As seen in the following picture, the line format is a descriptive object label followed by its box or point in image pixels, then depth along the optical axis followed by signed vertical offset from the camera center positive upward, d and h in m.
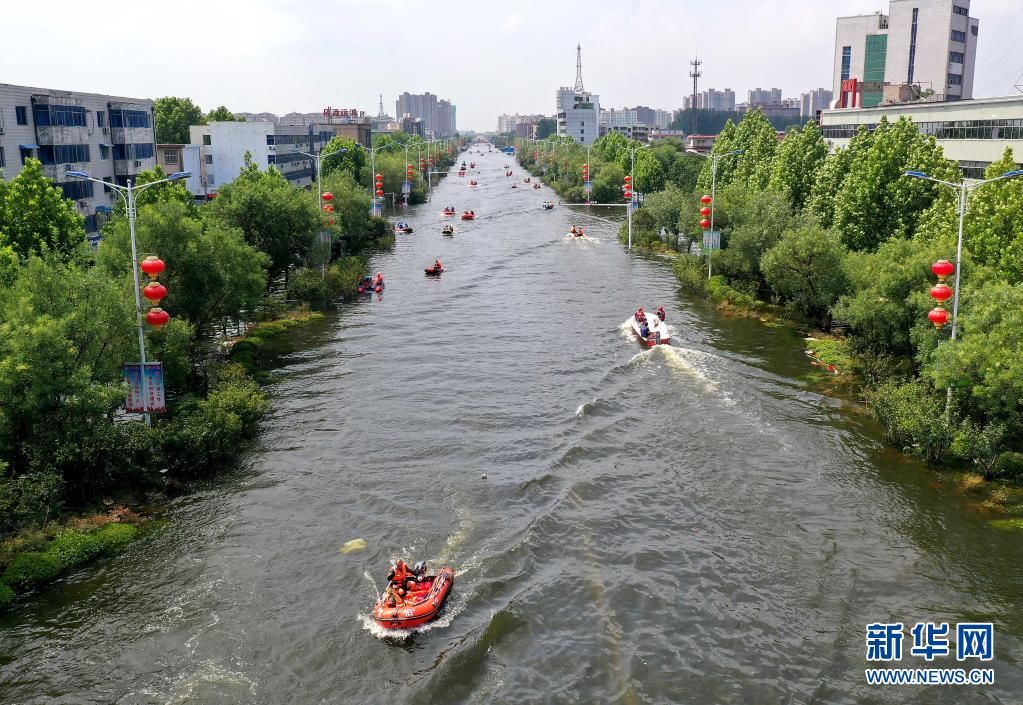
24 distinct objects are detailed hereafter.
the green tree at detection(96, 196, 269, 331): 36.75 -3.33
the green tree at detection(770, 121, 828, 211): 64.31 +0.94
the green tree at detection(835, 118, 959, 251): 47.53 -0.70
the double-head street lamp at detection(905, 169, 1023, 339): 29.18 -2.35
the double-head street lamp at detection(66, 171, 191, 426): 29.25 -3.76
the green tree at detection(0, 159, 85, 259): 38.19 -1.45
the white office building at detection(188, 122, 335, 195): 97.75 +4.07
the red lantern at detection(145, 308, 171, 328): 28.59 -4.49
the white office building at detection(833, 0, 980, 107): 118.00 +18.30
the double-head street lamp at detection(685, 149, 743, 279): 58.14 -2.19
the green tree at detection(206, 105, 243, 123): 137.38 +11.07
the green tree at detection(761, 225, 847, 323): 46.46 -4.82
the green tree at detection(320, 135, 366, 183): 112.62 +3.24
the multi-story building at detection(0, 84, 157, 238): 57.12 +3.52
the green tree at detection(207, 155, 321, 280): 52.47 -2.12
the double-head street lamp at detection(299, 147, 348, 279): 59.73 -1.44
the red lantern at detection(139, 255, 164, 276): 28.62 -2.75
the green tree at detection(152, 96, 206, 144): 121.44 +9.01
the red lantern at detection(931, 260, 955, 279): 30.34 -3.22
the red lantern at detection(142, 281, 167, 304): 28.80 -3.65
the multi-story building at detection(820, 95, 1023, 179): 53.41 +3.40
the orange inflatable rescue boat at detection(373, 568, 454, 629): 22.08 -11.06
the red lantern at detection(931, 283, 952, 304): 30.03 -4.04
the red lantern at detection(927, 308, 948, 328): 29.67 -4.84
